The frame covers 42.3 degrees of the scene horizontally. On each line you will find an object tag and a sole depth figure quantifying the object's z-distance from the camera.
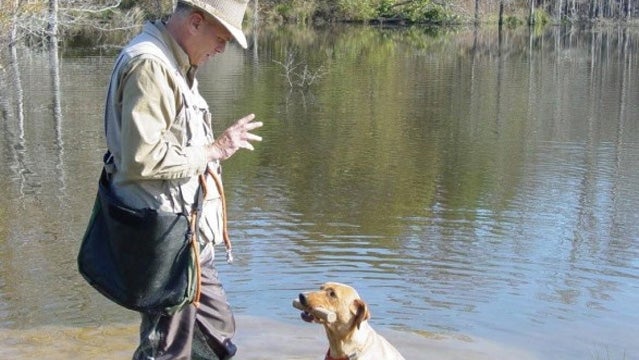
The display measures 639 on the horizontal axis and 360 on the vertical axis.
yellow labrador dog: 4.35
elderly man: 3.37
